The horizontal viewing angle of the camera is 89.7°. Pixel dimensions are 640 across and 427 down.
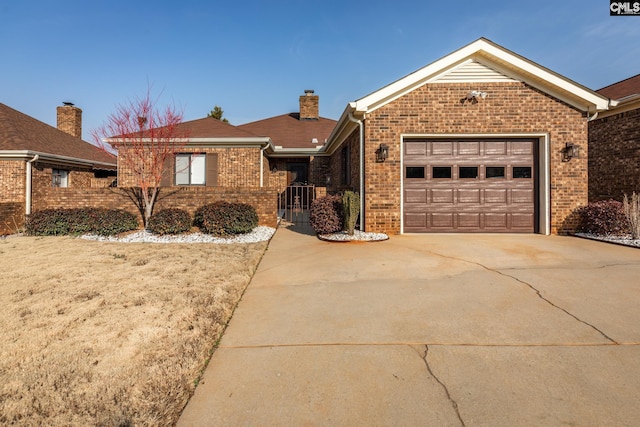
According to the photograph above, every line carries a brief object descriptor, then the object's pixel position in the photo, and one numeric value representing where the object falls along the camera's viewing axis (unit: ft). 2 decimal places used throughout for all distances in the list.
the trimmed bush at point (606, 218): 25.55
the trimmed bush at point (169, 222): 28.04
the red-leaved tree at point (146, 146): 31.71
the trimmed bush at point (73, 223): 28.66
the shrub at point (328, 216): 26.94
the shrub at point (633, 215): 24.27
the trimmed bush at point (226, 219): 27.81
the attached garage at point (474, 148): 27.71
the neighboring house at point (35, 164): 35.60
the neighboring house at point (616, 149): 30.58
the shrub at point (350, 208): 25.71
